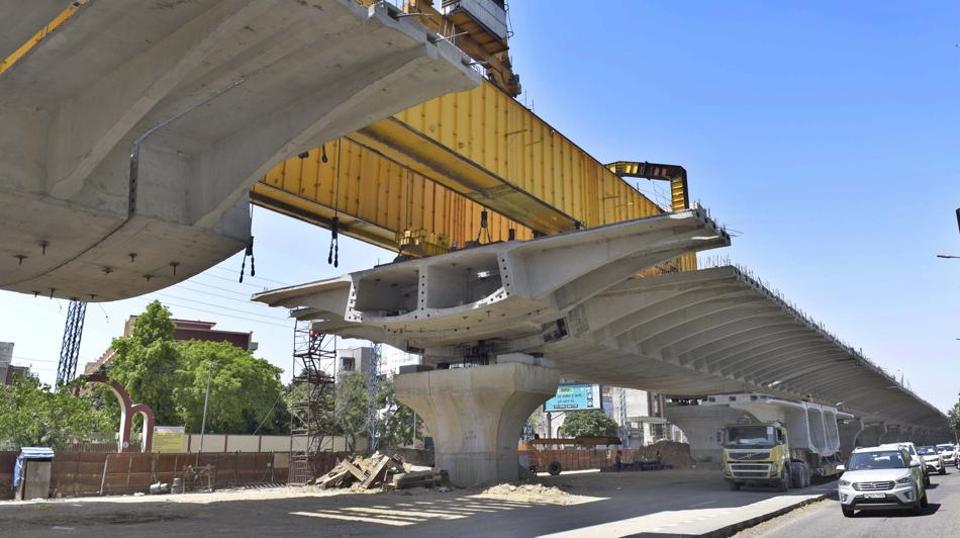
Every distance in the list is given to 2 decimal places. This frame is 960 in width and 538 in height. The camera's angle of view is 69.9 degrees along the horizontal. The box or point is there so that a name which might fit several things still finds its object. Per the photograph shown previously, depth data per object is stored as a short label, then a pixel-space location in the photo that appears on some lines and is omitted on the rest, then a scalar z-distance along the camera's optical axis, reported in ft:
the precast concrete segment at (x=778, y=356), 92.73
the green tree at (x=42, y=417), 98.99
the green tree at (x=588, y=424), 321.93
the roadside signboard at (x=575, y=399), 324.19
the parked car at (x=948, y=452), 157.07
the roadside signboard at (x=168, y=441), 111.24
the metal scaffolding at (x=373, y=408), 223.10
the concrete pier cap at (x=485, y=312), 72.79
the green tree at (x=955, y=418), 440.04
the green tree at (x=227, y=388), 179.93
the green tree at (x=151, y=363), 169.68
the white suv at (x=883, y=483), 54.70
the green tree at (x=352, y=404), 251.19
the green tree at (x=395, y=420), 269.23
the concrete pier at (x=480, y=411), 89.20
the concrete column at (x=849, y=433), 233.35
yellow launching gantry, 68.74
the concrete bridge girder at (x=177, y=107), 32.96
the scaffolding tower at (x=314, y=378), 144.05
